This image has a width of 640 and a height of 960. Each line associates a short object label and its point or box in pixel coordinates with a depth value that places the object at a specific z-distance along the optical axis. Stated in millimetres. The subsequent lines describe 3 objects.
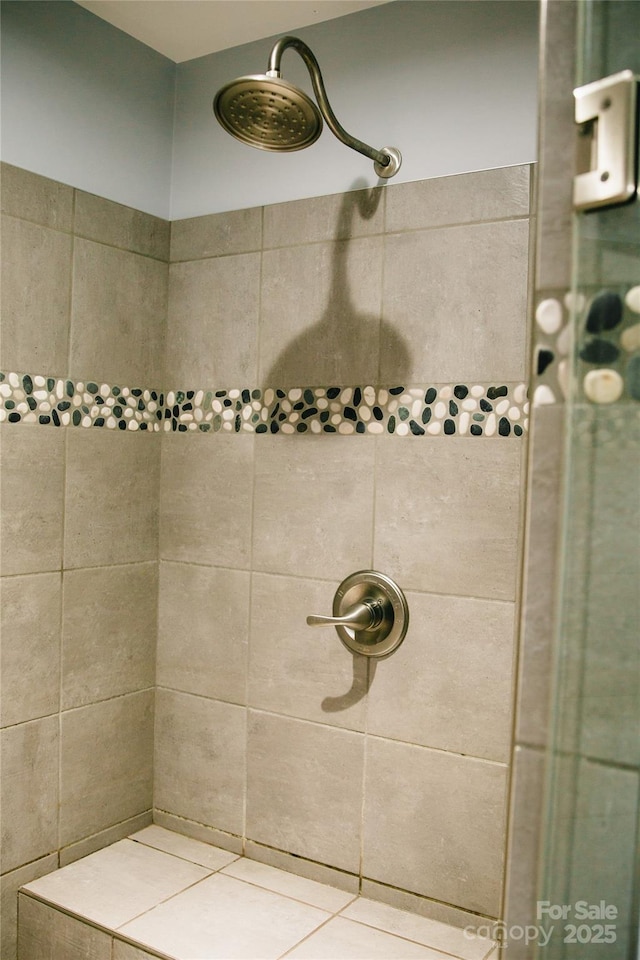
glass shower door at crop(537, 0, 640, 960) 548
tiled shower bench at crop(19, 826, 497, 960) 1364
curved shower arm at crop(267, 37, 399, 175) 1327
